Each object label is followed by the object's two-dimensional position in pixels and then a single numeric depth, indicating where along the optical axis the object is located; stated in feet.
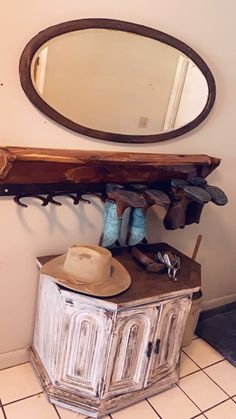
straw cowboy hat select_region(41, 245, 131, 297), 4.41
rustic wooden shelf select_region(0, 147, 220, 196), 4.32
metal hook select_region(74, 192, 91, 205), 5.06
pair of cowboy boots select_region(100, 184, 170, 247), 4.97
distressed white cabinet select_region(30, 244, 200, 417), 4.52
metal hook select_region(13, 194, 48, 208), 4.63
